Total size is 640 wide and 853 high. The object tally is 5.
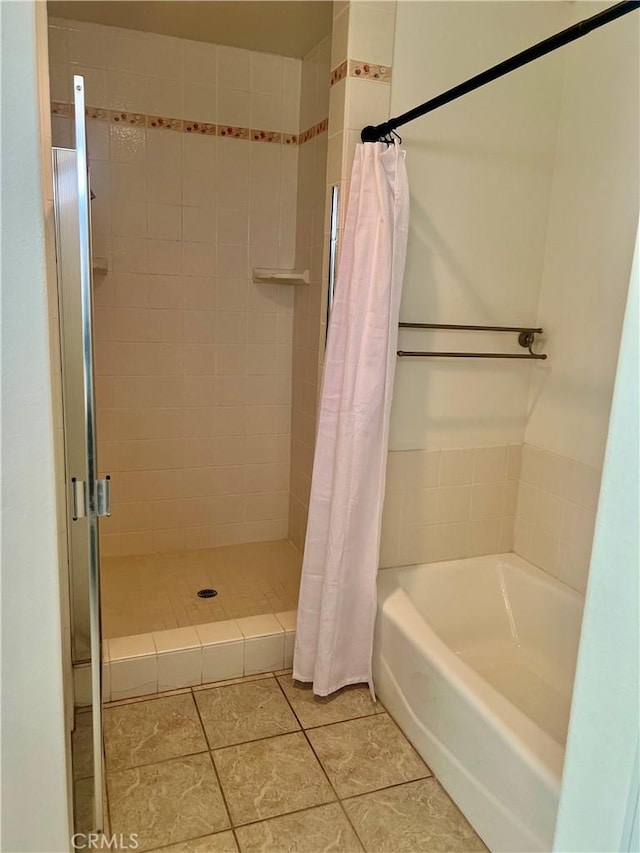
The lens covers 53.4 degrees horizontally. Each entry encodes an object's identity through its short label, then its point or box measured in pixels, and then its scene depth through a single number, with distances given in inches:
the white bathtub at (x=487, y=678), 60.4
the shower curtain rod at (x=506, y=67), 49.2
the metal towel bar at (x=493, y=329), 84.7
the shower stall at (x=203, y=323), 101.0
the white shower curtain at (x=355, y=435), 76.7
